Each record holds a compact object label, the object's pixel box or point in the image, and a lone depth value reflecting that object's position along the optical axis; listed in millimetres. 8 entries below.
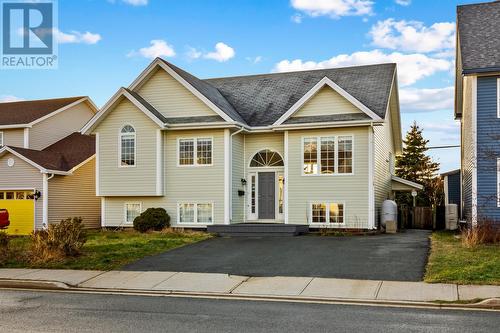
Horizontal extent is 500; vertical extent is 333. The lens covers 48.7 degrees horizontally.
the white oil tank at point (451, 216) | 25359
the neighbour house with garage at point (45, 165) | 26578
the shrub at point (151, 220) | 23594
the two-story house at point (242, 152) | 22656
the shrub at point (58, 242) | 15969
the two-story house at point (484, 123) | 19812
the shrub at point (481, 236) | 16752
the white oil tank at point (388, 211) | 23969
